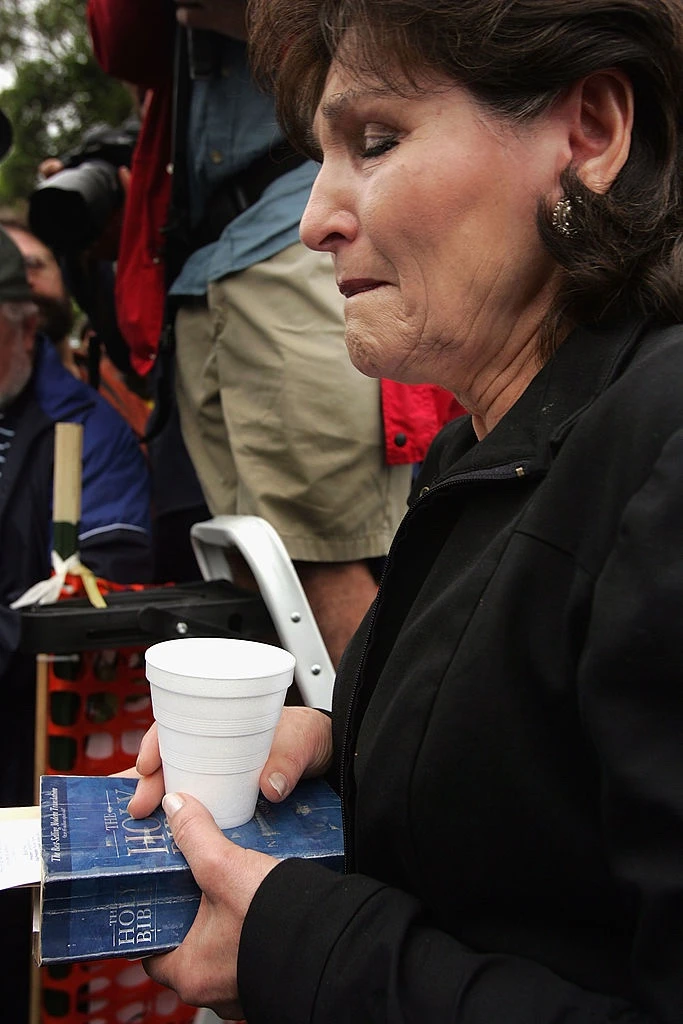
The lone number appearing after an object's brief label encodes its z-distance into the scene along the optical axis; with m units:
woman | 0.76
